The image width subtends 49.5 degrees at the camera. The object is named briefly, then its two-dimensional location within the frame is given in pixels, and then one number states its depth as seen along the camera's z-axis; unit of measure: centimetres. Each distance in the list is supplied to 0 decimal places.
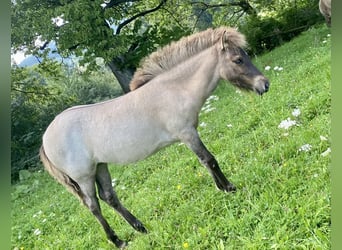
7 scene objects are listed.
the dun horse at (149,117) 359
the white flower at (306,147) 334
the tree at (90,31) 1088
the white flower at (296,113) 402
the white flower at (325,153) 303
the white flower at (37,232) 524
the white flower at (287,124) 382
